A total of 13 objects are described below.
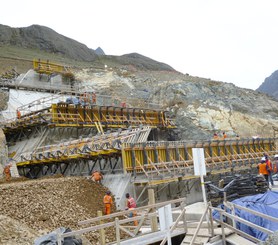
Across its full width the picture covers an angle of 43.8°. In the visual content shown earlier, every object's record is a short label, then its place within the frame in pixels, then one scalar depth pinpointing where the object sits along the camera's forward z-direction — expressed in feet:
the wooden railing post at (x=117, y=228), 31.53
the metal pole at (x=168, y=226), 23.79
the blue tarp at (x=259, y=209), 33.42
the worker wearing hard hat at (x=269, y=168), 52.22
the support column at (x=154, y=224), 37.57
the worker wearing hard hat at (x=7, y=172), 75.25
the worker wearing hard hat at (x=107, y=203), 47.52
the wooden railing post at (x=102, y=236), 32.30
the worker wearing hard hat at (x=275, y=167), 63.79
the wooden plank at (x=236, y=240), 30.57
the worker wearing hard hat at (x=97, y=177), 63.82
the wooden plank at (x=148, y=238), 34.27
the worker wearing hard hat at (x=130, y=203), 44.80
